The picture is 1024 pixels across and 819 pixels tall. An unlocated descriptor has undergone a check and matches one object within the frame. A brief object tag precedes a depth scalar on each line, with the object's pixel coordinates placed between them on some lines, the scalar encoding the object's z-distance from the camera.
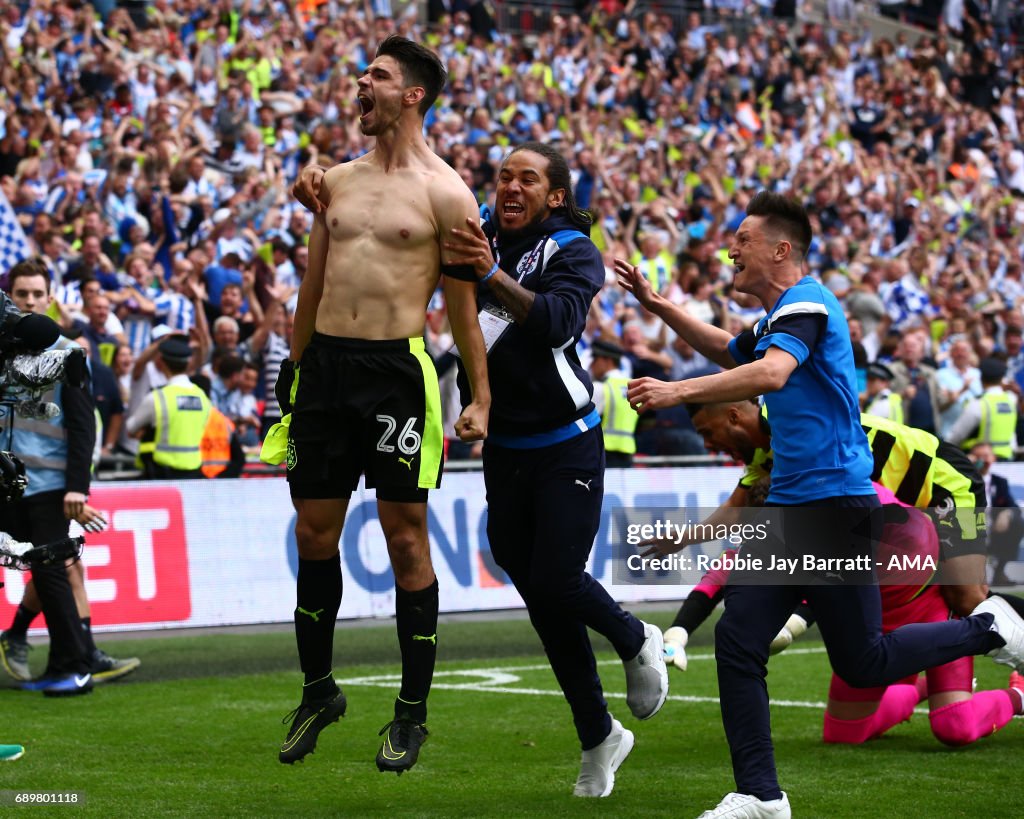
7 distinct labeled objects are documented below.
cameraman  18.87
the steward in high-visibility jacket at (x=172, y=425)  24.75
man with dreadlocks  12.57
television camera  11.59
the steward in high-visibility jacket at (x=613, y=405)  28.83
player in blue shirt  11.08
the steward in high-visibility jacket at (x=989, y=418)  31.27
